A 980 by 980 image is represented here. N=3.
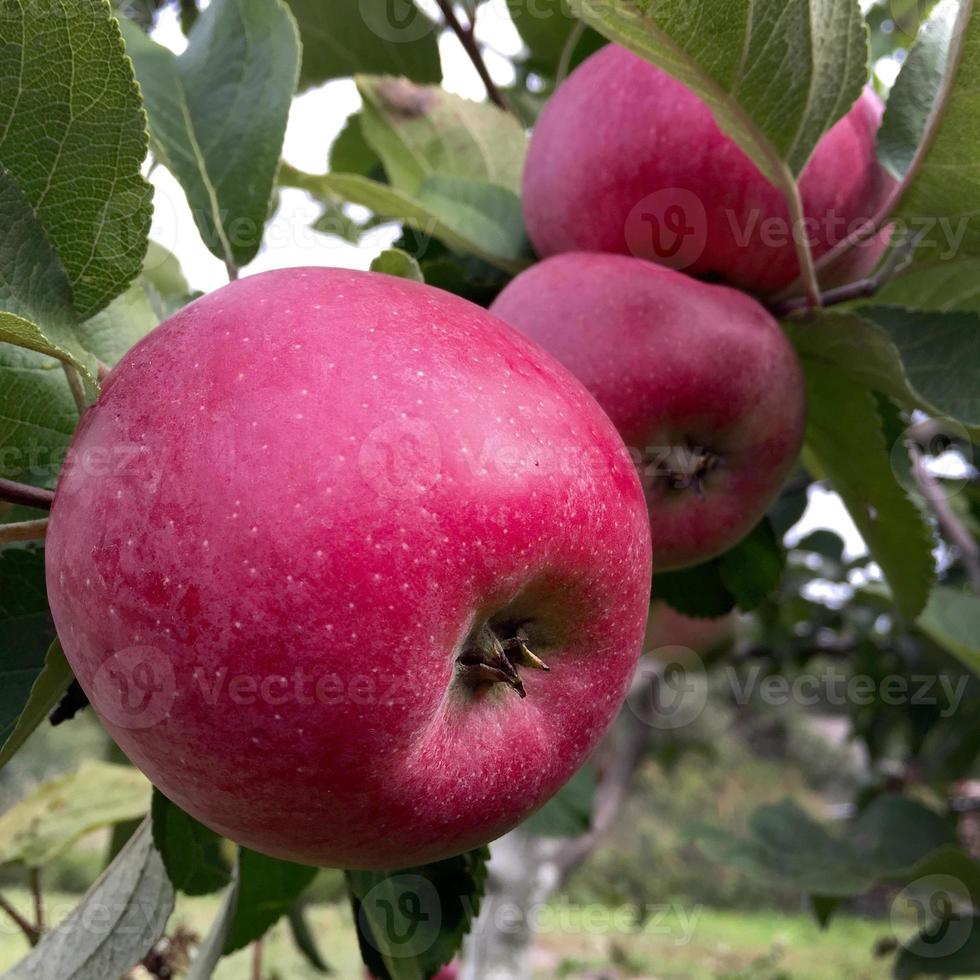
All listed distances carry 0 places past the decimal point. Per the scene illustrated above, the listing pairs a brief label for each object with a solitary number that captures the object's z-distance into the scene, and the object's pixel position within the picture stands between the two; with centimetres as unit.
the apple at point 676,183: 20
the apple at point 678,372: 19
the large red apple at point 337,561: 12
